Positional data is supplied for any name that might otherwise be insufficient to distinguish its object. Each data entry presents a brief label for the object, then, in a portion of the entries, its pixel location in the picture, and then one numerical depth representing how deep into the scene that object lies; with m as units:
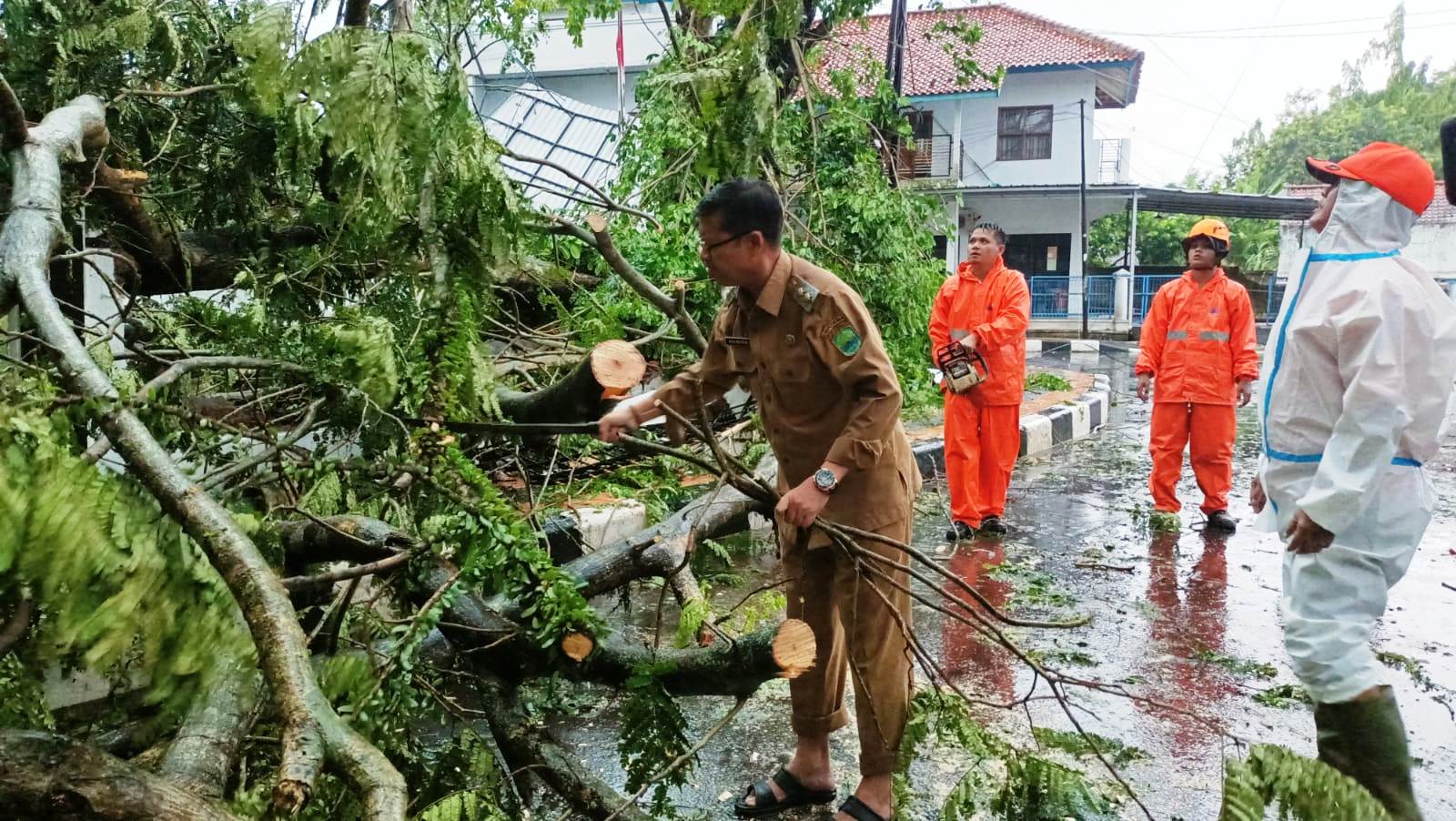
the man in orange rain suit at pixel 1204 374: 6.12
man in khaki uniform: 2.50
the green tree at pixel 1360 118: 40.69
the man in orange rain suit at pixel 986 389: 5.90
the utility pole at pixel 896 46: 10.04
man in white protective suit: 2.50
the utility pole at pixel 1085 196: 24.91
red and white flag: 7.85
